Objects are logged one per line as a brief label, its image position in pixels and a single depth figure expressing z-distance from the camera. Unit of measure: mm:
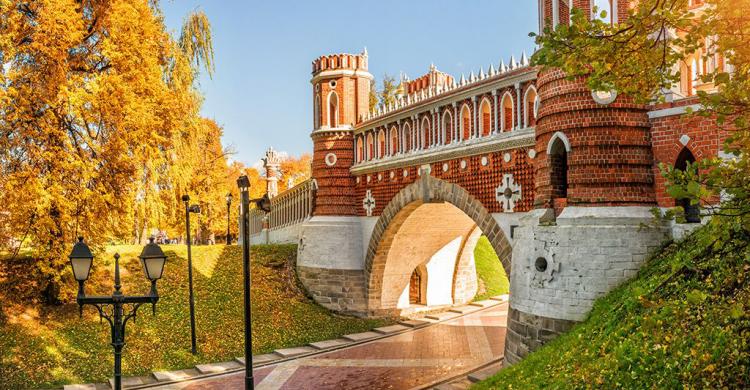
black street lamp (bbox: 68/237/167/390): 7438
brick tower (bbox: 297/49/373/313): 20359
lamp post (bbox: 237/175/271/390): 8023
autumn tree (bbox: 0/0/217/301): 13523
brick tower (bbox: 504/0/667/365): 9898
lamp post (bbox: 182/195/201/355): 14836
